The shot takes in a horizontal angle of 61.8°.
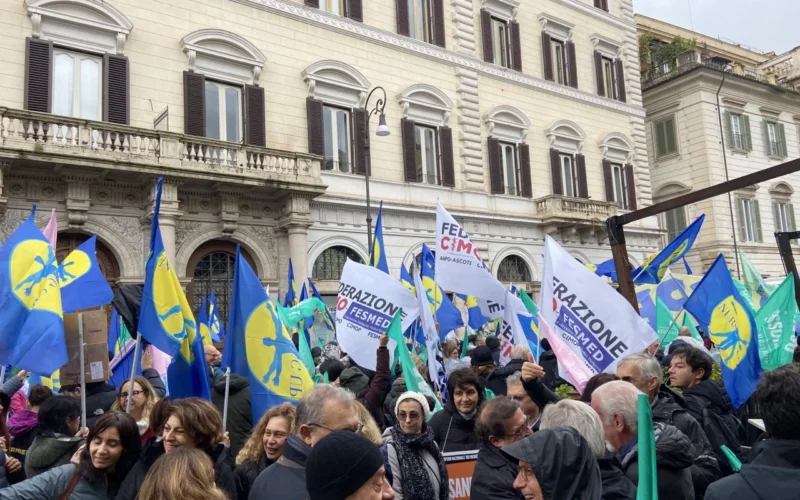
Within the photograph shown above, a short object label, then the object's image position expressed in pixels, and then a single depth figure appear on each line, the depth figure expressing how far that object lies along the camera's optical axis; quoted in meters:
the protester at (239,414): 5.42
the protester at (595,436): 2.86
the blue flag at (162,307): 4.99
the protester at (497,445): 3.34
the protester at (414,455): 3.65
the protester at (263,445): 3.73
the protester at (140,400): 5.04
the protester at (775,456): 2.22
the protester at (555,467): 2.61
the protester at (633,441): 2.99
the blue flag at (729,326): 6.26
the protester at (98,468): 3.20
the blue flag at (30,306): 5.35
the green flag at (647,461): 2.05
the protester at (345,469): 2.20
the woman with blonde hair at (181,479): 2.43
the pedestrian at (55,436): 3.89
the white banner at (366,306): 7.16
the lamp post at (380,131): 14.78
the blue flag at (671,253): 9.32
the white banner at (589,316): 5.12
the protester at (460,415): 4.45
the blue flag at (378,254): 10.26
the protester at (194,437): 3.48
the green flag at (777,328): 6.95
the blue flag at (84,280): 7.00
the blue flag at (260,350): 5.03
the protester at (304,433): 2.95
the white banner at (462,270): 7.88
